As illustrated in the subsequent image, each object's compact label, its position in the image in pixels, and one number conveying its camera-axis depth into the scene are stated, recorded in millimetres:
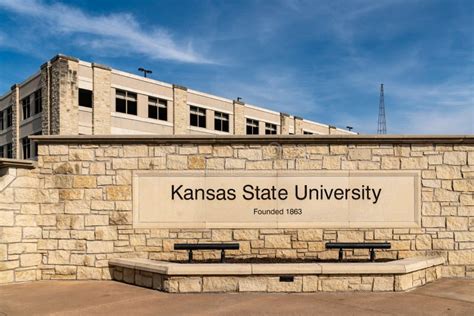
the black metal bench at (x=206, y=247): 7883
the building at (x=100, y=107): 28297
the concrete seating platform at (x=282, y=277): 6965
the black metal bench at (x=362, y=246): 7932
